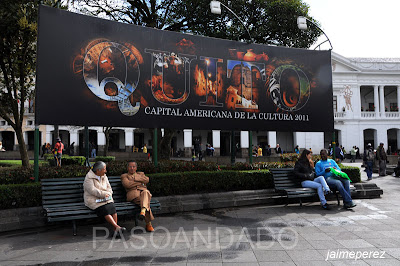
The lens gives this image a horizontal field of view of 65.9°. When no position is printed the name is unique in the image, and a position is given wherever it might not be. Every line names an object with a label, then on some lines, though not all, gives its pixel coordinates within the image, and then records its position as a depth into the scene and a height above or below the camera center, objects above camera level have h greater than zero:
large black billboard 6.60 +1.53
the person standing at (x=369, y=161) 13.80 -1.10
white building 36.50 +1.12
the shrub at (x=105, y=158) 18.18 -1.09
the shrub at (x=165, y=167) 7.41 -0.72
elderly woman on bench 5.16 -0.94
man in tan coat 5.48 -0.94
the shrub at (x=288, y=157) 13.63 -0.89
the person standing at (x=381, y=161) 15.23 -1.24
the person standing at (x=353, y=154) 28.27 -1.59
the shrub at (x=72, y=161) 16.75 -1.09
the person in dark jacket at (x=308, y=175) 7.30 -0.94
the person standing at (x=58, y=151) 15.30 -0.50
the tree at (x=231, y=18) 12.55 +5.10
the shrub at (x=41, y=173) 6.29 -0.69
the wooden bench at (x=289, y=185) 7.20 -1.18
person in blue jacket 7.12 -1.04
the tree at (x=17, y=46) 8.49 +2.92
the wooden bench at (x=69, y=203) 5.04 -1.11
